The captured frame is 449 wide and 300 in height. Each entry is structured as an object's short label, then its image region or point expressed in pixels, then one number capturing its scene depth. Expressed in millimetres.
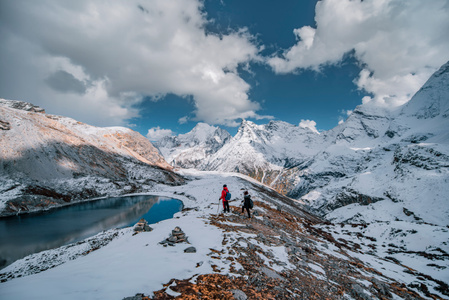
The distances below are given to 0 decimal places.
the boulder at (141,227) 15956
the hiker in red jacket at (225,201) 21420
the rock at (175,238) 11061
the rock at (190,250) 9922
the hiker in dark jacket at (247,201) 20422
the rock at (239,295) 6033
